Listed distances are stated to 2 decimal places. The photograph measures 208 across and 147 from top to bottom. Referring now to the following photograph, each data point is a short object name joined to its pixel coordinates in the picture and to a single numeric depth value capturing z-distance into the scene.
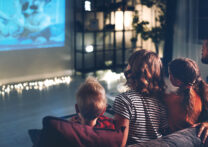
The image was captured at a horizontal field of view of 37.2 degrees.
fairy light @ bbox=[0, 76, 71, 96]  5.34
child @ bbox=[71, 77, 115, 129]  1.57
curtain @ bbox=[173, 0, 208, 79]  6.54
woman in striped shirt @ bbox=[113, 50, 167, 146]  1.79
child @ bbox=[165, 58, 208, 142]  1.95
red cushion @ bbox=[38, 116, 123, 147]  1.38
